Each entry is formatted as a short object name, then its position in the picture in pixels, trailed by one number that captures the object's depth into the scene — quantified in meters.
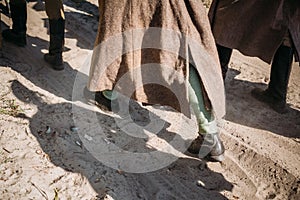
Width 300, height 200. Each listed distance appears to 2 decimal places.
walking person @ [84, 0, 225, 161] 2.99
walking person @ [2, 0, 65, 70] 4.17
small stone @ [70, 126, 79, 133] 3.51
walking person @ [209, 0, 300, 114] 3.50
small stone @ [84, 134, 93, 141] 3.46
